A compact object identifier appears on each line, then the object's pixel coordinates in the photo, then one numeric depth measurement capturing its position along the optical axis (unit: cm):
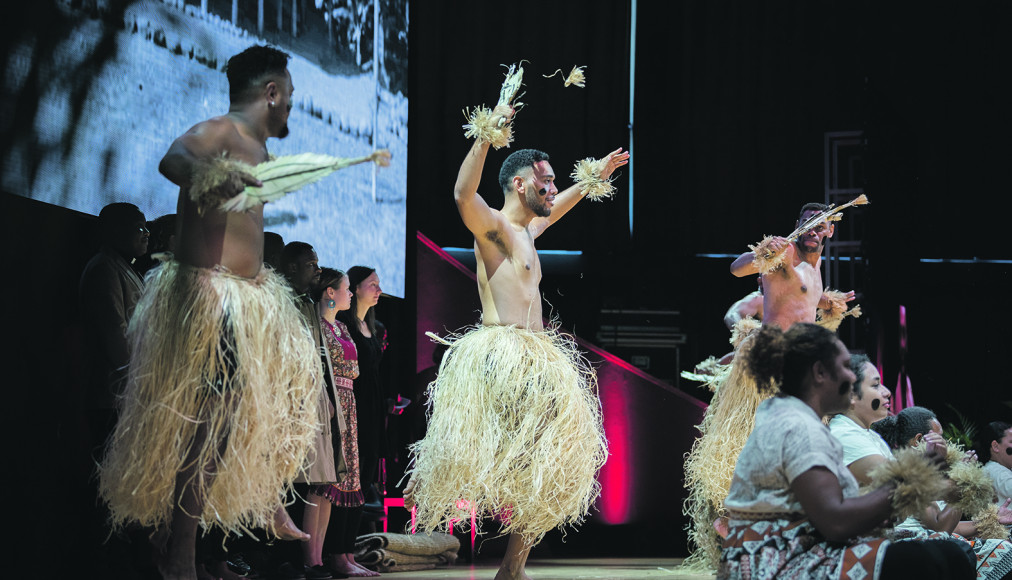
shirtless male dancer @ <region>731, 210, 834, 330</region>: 856
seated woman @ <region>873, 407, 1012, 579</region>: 645
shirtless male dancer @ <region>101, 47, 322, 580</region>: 513
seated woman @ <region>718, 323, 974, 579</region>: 404
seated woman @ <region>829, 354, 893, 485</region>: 565
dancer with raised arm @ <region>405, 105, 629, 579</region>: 699
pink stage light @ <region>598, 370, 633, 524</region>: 1203
